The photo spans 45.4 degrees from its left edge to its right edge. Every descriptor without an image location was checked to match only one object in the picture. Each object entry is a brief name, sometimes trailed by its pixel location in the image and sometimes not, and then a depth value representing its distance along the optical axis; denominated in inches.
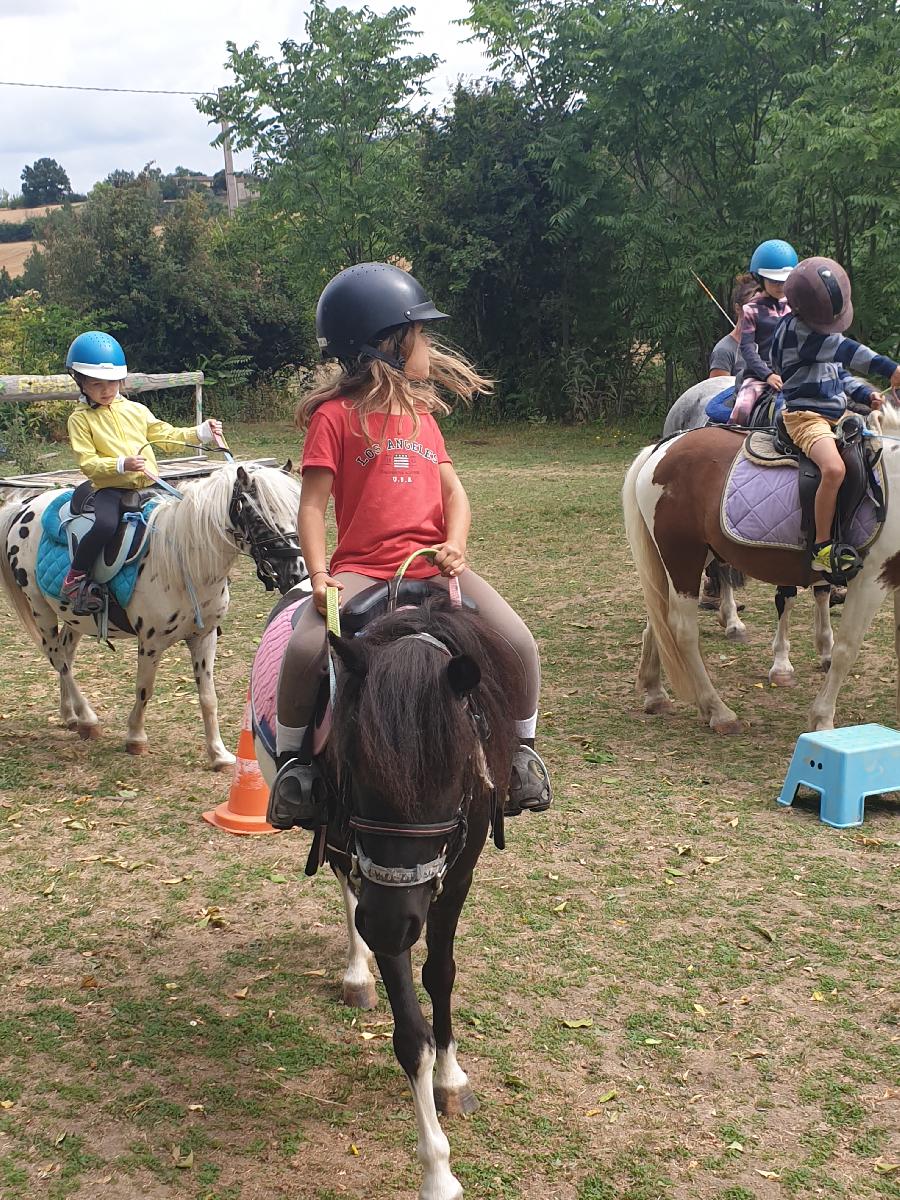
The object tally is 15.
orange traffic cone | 197.9
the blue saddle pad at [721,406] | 275.7
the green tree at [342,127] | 925.8
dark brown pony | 90.6
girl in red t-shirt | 116.3
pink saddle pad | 130.6
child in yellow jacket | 217.9
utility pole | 1245.7
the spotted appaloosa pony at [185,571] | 201.9
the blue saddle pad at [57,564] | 222.7
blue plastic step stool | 192.4
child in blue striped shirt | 210.5
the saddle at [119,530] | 221.8
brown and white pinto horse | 229.5
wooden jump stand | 250.9
